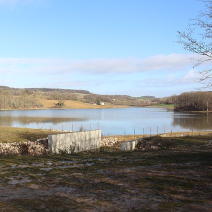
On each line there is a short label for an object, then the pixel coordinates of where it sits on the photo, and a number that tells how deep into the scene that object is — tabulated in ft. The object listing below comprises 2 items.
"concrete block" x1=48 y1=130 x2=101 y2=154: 44.42
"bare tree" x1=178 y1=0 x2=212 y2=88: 29.57
